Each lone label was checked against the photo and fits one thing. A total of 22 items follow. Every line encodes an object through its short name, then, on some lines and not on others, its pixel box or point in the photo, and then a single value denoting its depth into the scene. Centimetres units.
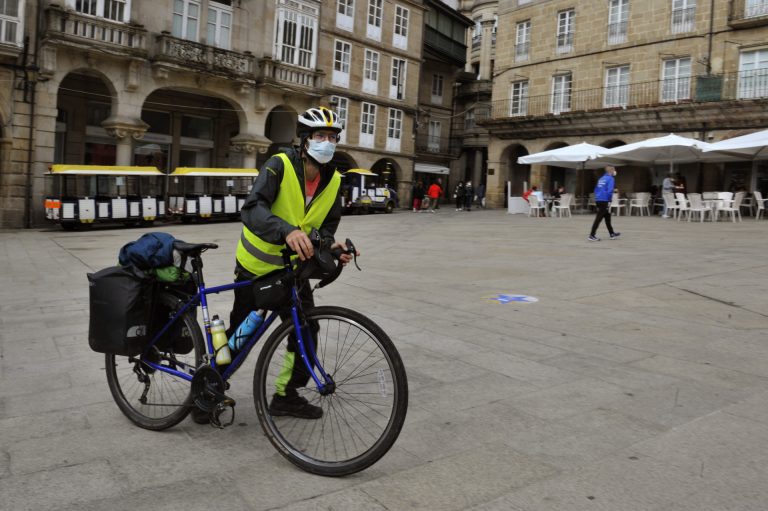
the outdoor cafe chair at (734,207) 1991
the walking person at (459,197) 3453
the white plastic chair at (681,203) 2073
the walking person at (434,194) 3303
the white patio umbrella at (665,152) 2130
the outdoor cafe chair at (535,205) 2566
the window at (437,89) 4350
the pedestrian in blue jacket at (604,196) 1432
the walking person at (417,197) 3344
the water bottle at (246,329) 321
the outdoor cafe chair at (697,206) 1998
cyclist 311
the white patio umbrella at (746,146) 1989
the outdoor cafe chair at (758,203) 2045
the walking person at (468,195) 3378
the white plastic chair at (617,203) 2517
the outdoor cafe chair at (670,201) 2215
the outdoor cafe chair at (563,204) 2527
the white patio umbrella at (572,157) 2370
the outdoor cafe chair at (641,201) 2441
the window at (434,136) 4314
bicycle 274
